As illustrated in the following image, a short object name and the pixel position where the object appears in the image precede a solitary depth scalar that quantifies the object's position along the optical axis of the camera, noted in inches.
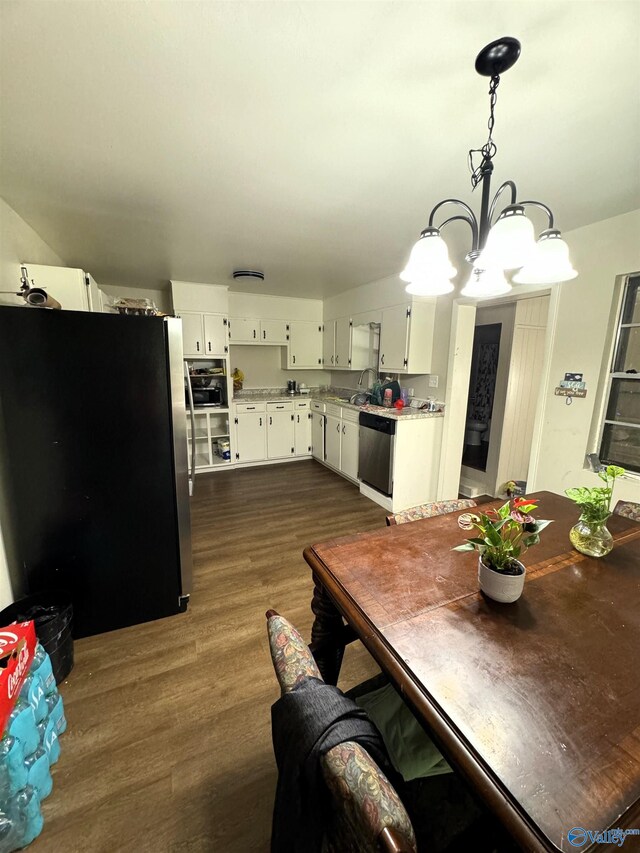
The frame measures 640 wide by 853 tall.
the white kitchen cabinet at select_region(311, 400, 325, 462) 194.5
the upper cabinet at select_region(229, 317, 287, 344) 189.0
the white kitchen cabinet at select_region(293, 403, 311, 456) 201.5
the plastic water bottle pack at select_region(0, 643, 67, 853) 40.2
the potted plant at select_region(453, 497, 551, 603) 40.2
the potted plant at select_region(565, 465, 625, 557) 49.0
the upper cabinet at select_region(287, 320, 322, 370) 203.6
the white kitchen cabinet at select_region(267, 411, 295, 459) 193.9
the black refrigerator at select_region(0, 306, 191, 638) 64.2
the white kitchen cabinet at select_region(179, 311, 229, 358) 168.2
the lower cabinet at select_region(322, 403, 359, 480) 163.6
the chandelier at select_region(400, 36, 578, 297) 39.9
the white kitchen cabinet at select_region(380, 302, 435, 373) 139.0
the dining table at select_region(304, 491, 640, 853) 22.8
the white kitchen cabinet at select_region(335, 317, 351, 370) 183.2
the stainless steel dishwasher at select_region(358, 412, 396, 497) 136.6
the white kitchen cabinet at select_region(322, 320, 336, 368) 198.7
